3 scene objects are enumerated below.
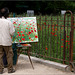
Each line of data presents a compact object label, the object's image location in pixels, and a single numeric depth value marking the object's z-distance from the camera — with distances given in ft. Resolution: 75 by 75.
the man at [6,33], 15.06
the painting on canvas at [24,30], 17.10
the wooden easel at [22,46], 16.45
